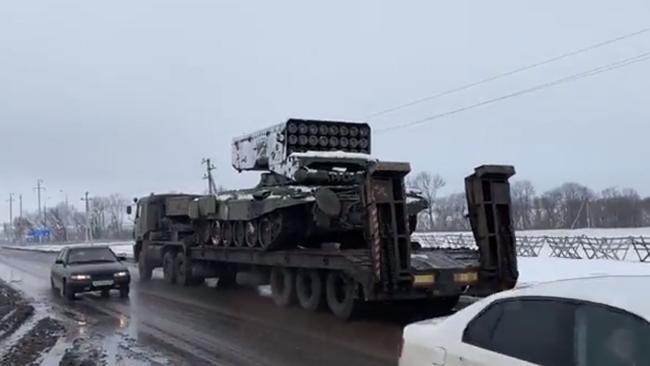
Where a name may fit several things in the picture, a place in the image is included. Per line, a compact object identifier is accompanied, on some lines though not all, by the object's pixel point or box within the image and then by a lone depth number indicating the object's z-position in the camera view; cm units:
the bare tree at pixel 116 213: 11556
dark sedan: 1791
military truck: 1162
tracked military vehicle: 1409
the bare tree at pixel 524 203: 9925
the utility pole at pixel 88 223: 7569
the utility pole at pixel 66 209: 14116
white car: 368
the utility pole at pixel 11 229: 13823
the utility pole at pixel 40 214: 11248
